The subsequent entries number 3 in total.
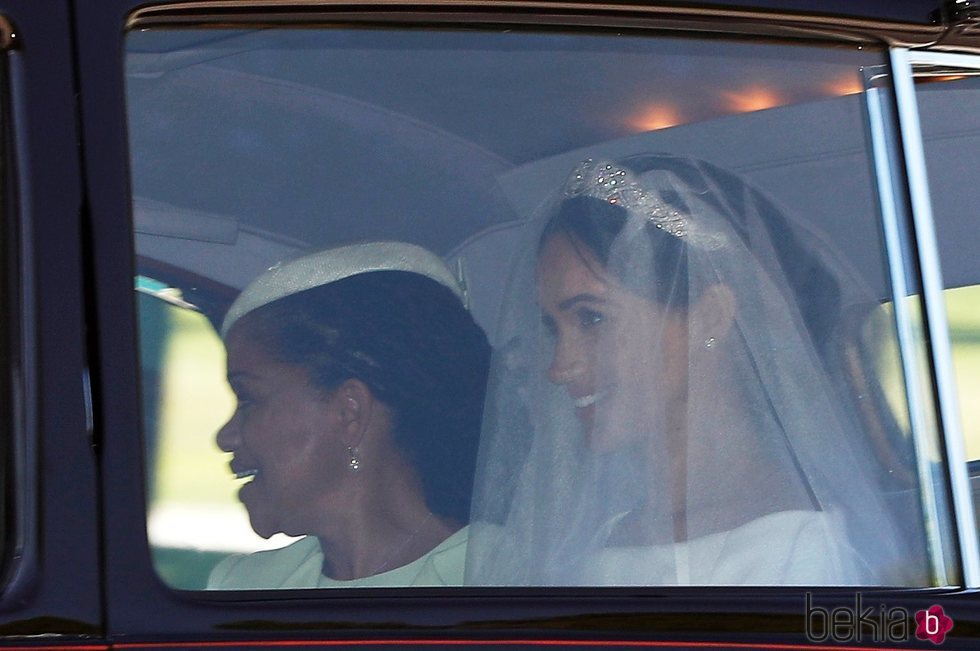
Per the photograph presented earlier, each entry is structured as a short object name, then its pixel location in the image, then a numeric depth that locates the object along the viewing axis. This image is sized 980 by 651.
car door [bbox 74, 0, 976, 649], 12.46
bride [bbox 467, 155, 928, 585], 12.58
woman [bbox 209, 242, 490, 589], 12.54
